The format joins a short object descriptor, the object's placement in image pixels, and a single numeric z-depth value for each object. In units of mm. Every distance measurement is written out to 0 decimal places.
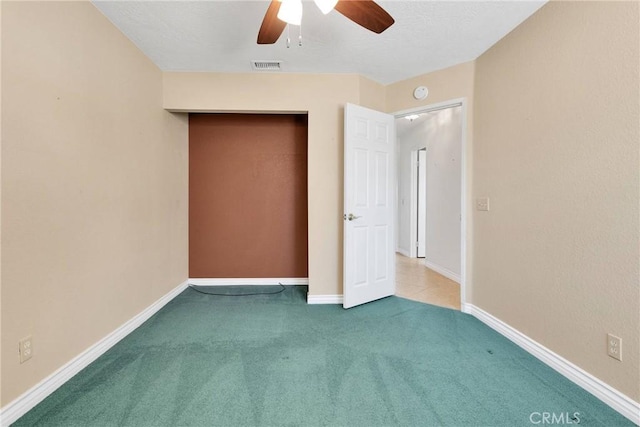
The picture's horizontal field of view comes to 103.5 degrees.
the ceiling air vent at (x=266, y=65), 2518
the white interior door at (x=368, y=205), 2604
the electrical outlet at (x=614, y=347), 1365
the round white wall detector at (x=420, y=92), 2695
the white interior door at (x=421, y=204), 5012
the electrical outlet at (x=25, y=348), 1330
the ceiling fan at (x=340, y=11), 1327
